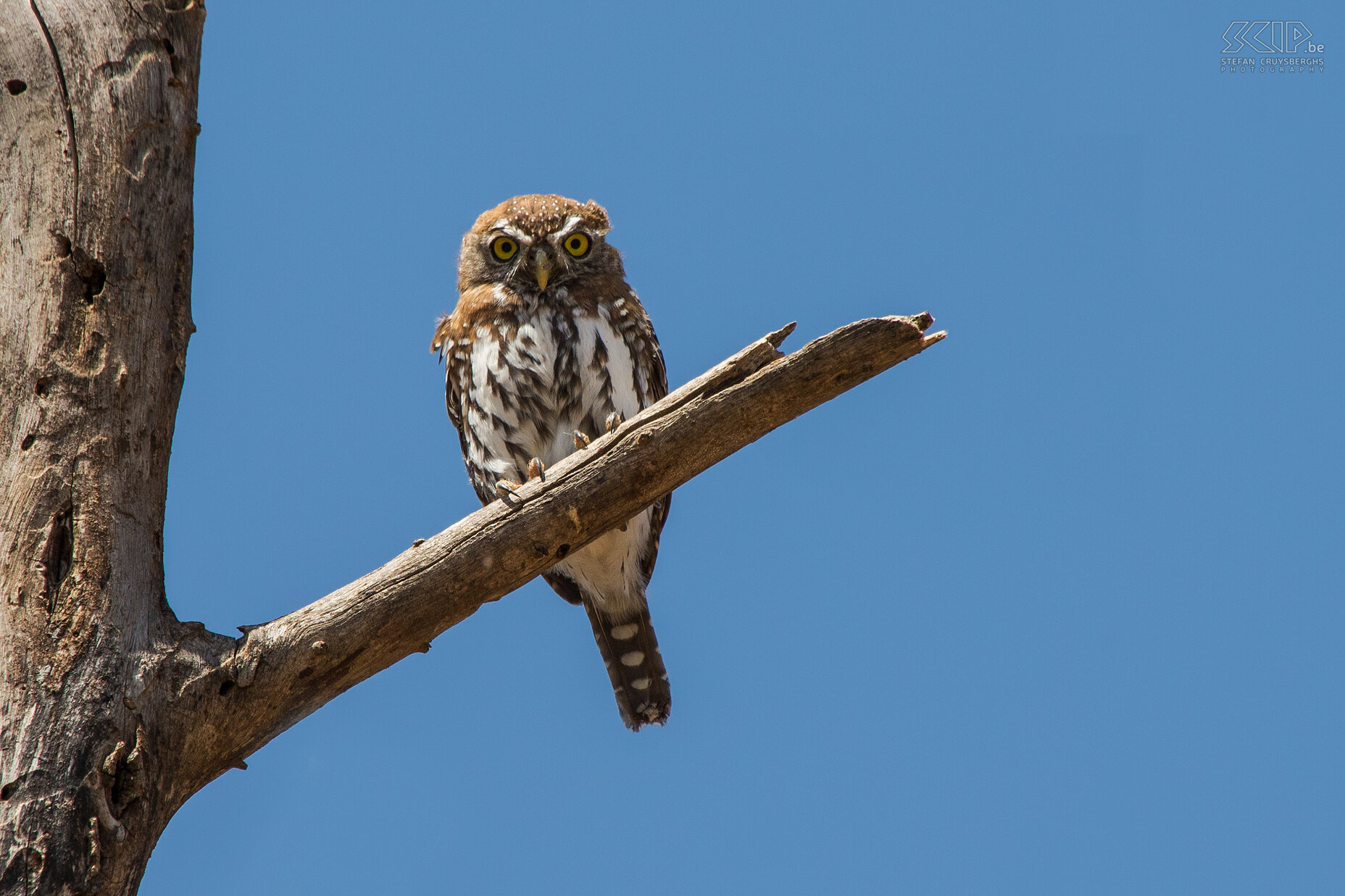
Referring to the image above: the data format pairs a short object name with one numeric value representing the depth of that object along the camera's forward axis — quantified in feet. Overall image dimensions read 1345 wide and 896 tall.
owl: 37.81
